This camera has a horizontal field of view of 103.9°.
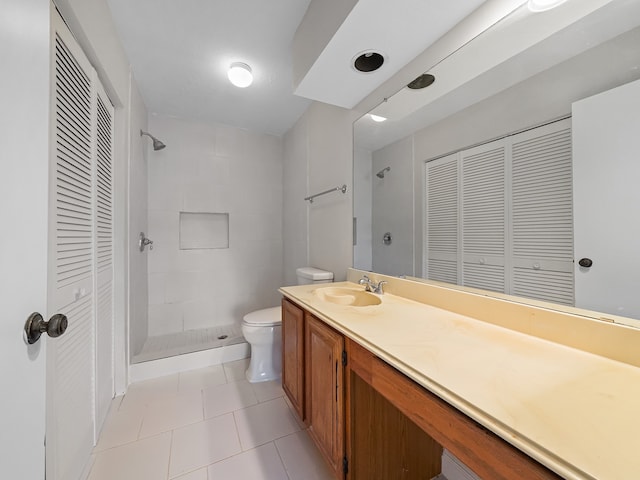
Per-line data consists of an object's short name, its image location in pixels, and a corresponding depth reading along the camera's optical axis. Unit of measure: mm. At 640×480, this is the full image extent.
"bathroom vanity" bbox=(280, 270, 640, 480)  452
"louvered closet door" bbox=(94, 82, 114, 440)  1379
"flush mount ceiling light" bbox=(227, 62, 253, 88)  1791
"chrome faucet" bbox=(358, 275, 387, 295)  1474
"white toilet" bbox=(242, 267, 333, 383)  1937
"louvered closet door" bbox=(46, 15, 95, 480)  935
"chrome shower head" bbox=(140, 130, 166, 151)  2340
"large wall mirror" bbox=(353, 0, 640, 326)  718
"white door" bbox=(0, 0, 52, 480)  511
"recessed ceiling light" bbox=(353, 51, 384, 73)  1308
